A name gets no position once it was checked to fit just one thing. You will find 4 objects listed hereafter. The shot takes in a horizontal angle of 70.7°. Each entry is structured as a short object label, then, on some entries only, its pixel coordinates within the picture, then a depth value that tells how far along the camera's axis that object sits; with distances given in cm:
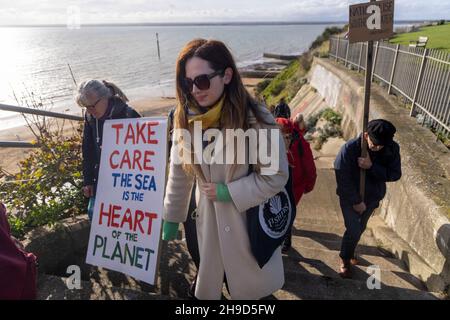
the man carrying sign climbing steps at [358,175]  260
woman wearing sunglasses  174
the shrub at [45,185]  283
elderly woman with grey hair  261
